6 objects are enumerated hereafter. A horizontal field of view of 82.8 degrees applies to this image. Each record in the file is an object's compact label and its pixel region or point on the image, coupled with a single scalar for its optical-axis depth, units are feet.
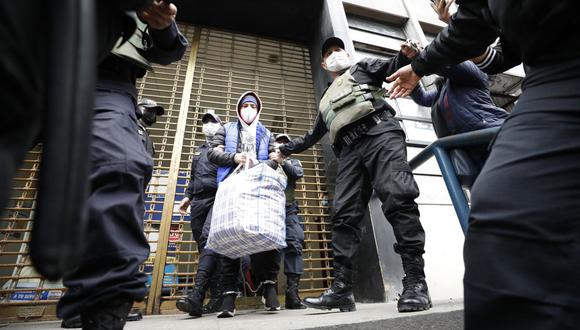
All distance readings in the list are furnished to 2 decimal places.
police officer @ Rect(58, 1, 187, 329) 3.03
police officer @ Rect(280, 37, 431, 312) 6.46
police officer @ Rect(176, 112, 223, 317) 8.25
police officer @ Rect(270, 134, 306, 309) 9.27
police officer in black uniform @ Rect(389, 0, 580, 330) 1.90
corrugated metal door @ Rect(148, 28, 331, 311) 11.30
